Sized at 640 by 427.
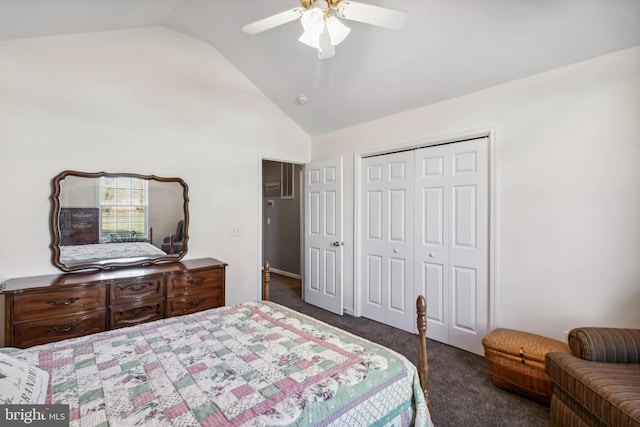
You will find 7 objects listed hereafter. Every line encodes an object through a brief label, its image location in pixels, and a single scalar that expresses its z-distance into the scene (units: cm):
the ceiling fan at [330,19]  157
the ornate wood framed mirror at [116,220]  251
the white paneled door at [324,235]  382
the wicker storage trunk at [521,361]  197
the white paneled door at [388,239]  321
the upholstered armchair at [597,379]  134
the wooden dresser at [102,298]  206
